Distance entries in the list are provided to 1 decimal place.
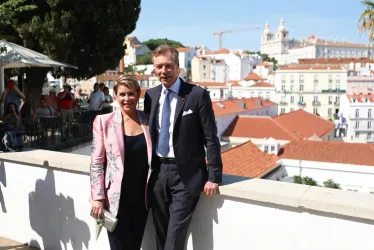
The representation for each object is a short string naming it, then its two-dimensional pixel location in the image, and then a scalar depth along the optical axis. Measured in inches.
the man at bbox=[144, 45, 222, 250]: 111.1
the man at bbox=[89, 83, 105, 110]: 434.3
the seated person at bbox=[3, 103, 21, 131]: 274.1
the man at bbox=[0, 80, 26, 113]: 286.4
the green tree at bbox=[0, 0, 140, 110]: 412.5
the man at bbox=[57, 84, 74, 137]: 367.9
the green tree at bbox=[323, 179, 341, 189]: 1167.9
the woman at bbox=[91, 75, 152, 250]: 113.2
